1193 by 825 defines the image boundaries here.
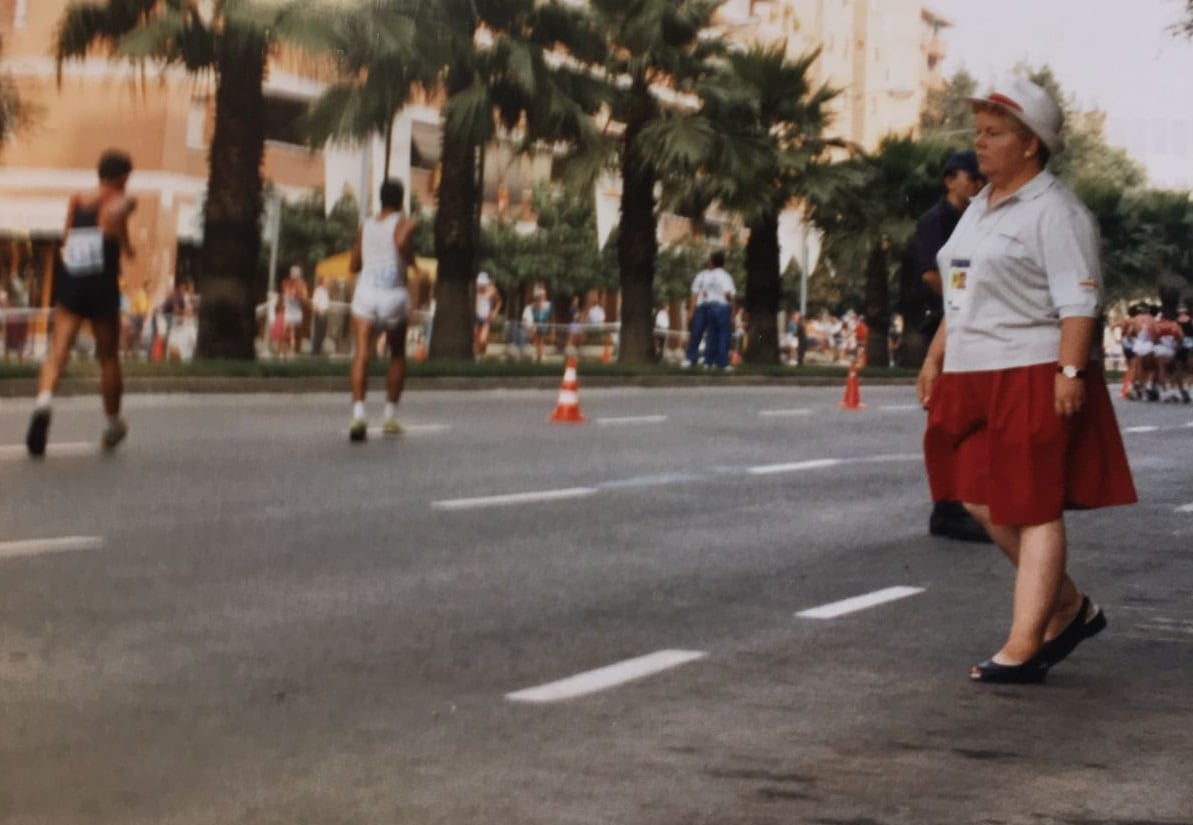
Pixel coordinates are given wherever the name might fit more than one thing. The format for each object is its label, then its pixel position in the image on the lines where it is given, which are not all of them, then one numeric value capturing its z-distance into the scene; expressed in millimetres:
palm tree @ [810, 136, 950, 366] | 48625
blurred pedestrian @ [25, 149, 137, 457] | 14625
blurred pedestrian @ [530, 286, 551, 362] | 48031
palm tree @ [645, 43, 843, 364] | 41031
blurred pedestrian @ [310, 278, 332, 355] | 44594
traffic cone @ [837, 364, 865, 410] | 25484
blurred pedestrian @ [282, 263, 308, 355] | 44156
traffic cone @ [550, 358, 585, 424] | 20250
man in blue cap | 10773
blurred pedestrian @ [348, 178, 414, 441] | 17359
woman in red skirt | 7070
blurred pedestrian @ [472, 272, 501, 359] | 48000
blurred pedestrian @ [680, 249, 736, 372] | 38281
